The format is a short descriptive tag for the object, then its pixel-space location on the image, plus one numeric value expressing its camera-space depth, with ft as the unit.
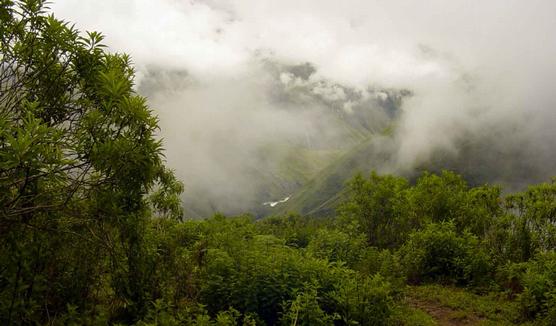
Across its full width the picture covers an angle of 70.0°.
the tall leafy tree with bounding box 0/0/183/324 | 18.10
